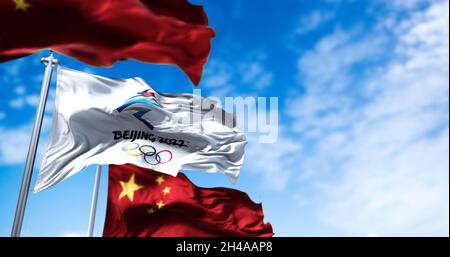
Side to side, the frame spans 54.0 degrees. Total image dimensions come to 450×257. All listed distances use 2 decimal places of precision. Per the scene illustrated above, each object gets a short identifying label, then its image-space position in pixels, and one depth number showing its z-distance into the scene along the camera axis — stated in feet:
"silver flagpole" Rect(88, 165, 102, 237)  41.55
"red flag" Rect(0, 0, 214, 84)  26.30
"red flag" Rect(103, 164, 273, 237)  44.45
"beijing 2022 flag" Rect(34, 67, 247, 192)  40.63
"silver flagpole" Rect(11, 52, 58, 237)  30.83
